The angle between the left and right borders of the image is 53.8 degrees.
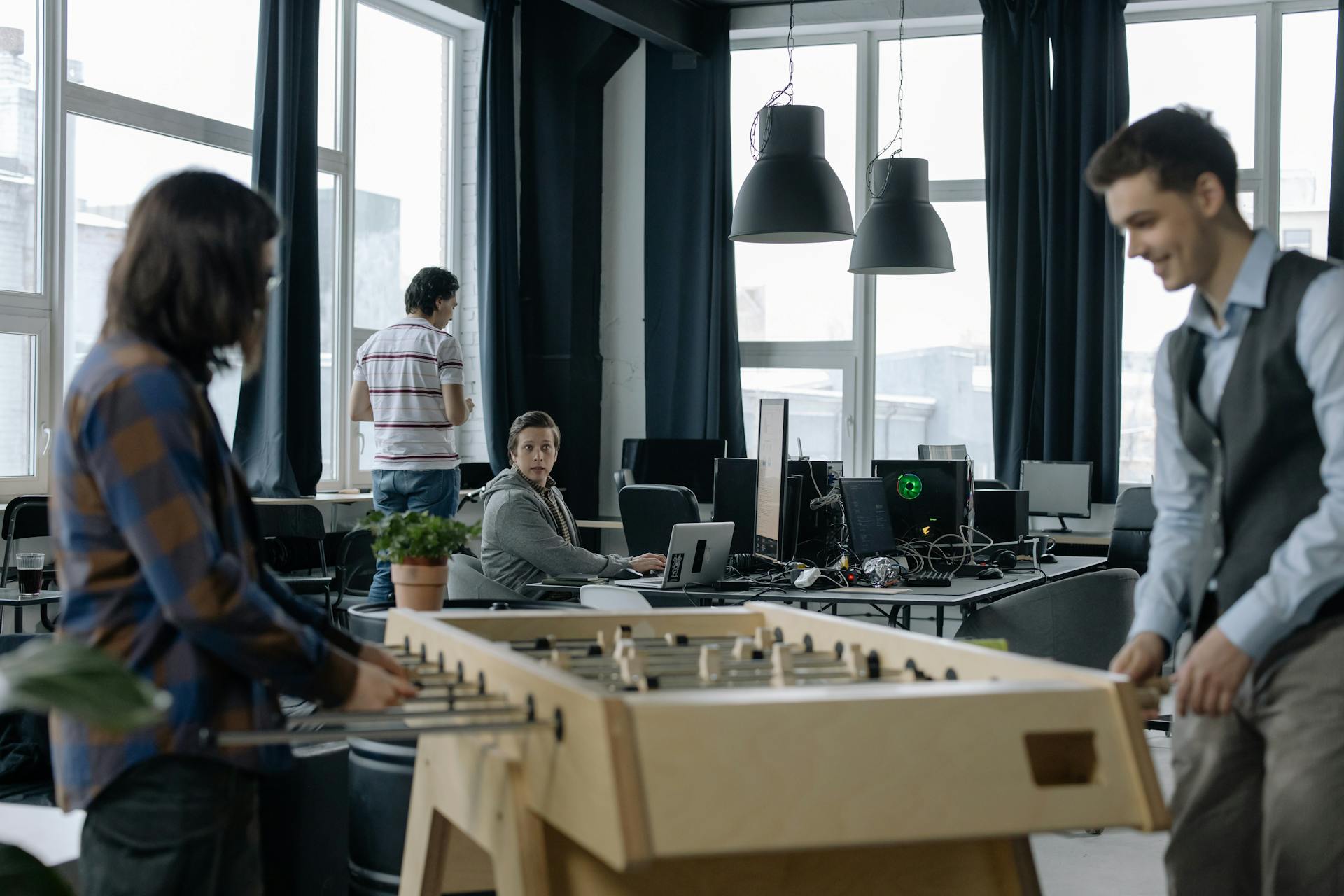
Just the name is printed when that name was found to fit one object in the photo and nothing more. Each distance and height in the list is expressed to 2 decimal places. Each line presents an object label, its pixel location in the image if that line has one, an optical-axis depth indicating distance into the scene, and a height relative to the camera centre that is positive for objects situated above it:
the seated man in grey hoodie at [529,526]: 4.19 -0.34
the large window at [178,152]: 5.56 +1.29
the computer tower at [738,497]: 4.45 -0.26
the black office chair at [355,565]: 5.77 -0.67
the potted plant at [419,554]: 2.79 -0.29
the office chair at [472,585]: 4.06 -0.51
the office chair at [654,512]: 5.42 -0.38
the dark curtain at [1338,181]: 6.99 +1.31
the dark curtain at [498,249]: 7.74 +1.00
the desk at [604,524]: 7.67 -0.61
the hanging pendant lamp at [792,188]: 4.83 +0.86
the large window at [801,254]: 8.26 +1.06
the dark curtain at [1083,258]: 7.38 +0.94
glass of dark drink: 4.20 -0.51
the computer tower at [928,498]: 4.73 -0.27
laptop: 3.91 -0.40
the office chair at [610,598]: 3.73 -0.51
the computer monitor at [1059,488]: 7.08 -0.34
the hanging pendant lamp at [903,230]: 5.95 +0.87
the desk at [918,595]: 3.78 -0.51
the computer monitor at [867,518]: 4.47 -0.32
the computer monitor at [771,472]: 4.06 -0.16
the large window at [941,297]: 7.98 +0.77
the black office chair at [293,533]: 5.76 -0.53
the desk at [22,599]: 4.08 -0.58
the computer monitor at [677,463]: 7.55 -0.24
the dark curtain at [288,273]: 6.30 +0.70
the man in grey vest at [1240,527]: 1.64 -0.13
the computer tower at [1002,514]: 5.34 -0.36
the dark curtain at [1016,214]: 7.50 +1.20
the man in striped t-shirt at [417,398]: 5.20 +0.08
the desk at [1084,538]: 6.66 -0.58
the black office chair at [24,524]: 4.80 -0.40
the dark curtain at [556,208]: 8.09 +1.30
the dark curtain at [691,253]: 8.11 +1.04
